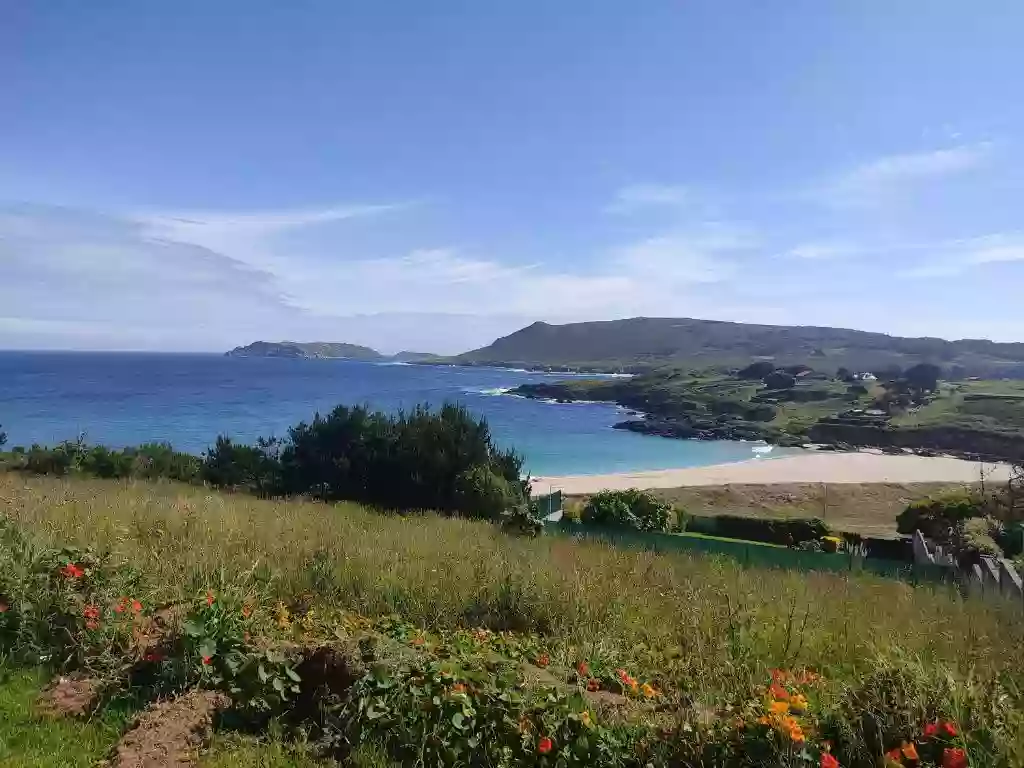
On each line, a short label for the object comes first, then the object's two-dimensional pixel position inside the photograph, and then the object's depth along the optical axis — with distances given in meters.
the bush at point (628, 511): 19.09
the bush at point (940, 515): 20.89
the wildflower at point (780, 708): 3.02
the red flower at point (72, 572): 5.12
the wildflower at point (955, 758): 2.61
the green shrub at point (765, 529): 21.26
